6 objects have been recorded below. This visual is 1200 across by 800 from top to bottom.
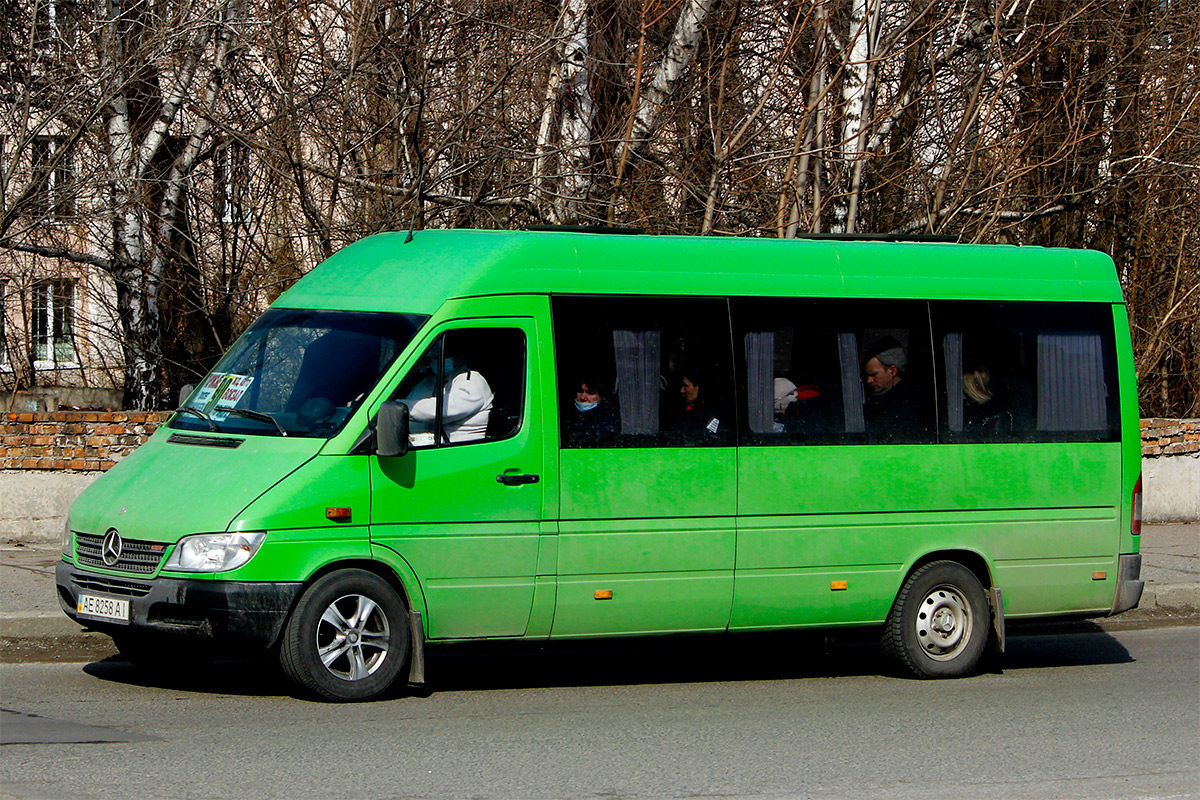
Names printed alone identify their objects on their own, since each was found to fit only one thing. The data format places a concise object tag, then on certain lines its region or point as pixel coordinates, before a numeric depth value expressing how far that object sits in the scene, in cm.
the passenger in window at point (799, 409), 1836
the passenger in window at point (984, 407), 1939
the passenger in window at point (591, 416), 1709
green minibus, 1589
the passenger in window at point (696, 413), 1775
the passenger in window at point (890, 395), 1886
